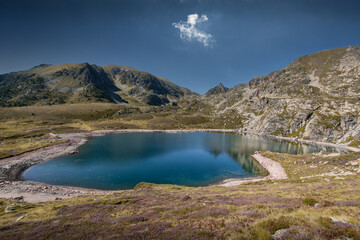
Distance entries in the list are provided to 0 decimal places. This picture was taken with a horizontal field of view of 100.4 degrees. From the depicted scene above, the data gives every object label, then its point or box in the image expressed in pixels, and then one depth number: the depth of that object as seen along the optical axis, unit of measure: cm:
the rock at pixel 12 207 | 2274
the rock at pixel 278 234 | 834
